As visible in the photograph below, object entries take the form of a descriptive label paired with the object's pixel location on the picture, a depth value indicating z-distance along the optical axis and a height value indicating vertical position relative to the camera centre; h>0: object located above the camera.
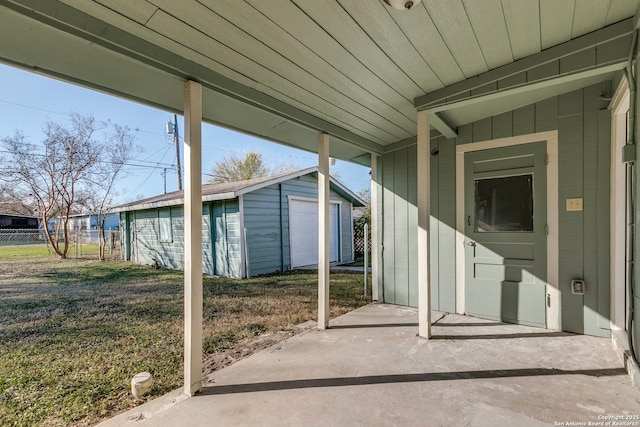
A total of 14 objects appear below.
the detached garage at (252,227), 7.40 -0.45
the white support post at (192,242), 2.05 -0.21
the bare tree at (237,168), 17.59 +2.51
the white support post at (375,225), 4.64 -0.23
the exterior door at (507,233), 3.24 -0.28
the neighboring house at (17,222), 22.07 -0.69
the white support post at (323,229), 3.34 -0.21
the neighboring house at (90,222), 22.18 -0.73
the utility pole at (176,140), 15.58 +3.81
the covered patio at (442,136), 1.75 +0.78
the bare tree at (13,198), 11.27 +0.59
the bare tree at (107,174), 11.70 +1.49
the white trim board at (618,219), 2.67 -0.10
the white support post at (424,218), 2.89 -0.08
